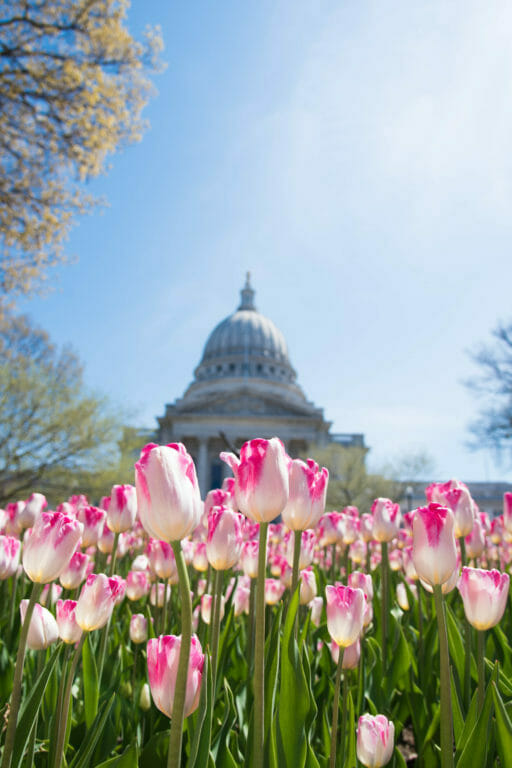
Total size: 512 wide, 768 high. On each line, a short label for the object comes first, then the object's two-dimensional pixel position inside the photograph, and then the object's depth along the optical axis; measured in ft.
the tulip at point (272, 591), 7.36
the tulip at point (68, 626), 4.75
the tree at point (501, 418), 77.46
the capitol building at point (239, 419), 141.49
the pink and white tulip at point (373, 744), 4.44
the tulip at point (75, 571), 5.93
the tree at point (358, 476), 110.63
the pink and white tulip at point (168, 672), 3.35
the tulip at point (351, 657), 5.60
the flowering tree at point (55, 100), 29.60
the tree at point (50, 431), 61.16
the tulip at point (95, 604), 4.39
